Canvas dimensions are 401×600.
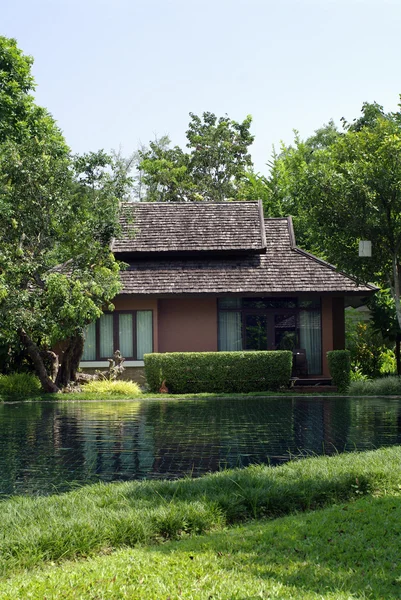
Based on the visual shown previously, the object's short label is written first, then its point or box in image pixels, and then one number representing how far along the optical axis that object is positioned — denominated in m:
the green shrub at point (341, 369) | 24.38
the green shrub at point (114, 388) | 23.98
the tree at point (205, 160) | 54.97
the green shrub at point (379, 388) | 23.38
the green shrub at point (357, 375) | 27.79
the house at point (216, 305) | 27.03
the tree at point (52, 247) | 22.31
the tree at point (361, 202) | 23.41
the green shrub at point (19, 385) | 23.85
